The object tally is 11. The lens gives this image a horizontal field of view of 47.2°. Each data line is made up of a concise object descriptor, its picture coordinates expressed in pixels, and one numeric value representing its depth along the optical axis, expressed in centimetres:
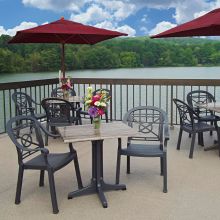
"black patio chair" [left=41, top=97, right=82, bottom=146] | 403
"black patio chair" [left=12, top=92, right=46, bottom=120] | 455
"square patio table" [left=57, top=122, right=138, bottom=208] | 237
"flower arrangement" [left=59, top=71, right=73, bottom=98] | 458
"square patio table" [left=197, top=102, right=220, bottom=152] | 361
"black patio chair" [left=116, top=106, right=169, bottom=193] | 260
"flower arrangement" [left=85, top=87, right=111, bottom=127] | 250
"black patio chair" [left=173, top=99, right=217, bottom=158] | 355
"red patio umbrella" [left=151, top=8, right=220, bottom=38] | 329
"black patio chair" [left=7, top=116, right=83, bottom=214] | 229
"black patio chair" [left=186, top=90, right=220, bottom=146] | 441
